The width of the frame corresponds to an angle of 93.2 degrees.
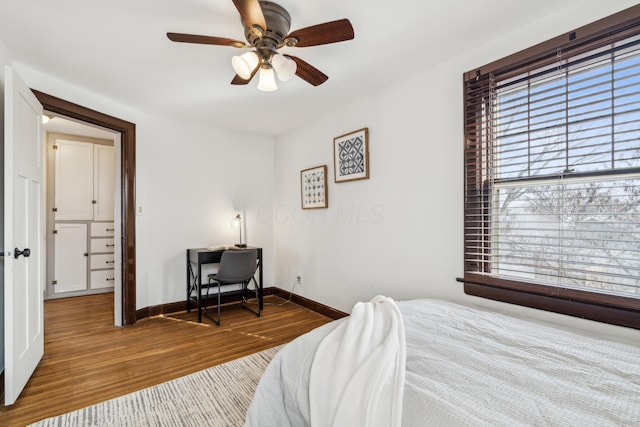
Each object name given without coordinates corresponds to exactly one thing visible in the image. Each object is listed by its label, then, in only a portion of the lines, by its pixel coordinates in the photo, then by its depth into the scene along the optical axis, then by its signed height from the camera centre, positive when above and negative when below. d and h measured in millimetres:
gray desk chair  3207 -581
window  1500 +220
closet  4211 -17
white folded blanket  901 -537
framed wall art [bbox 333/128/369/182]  2877 +579
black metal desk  3254 -611
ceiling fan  1502 +943
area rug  1661 -1138
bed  830 -552
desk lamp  3977 -113
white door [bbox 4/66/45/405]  1765 -136
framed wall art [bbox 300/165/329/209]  3412 +308
